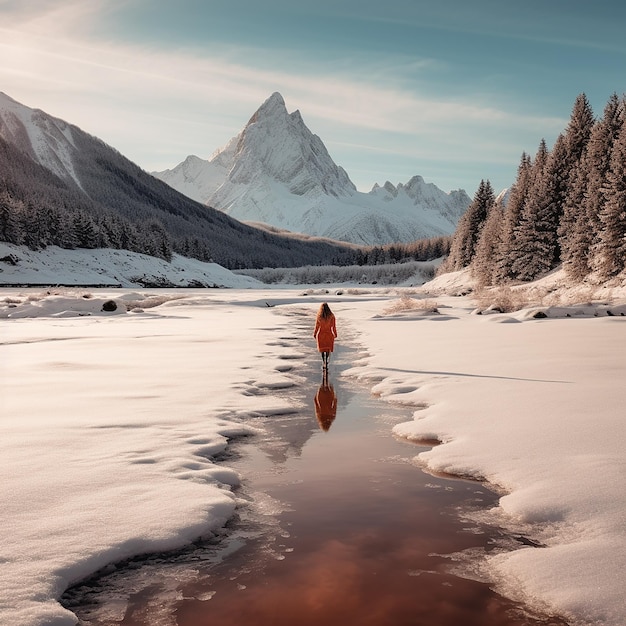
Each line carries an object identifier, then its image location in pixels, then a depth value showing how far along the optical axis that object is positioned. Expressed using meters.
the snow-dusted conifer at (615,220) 37.56
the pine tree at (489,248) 58.62
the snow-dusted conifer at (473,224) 73.50
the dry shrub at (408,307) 33.50
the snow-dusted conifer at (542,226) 51.03
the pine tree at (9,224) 79.94
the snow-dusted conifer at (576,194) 42.34
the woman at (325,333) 14.05
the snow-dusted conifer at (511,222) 53.66
